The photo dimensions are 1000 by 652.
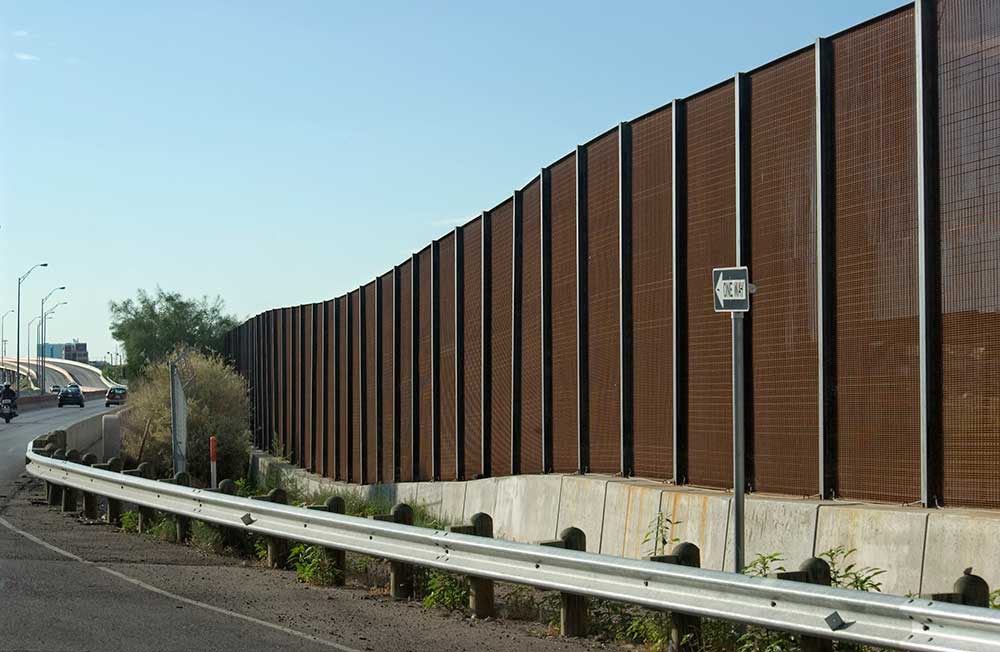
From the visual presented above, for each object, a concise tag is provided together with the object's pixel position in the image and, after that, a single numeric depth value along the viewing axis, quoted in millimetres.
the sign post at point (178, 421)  23328
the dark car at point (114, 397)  94838
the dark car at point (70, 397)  97188
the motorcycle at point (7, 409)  67562
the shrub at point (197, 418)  40094
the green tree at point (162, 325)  82188
